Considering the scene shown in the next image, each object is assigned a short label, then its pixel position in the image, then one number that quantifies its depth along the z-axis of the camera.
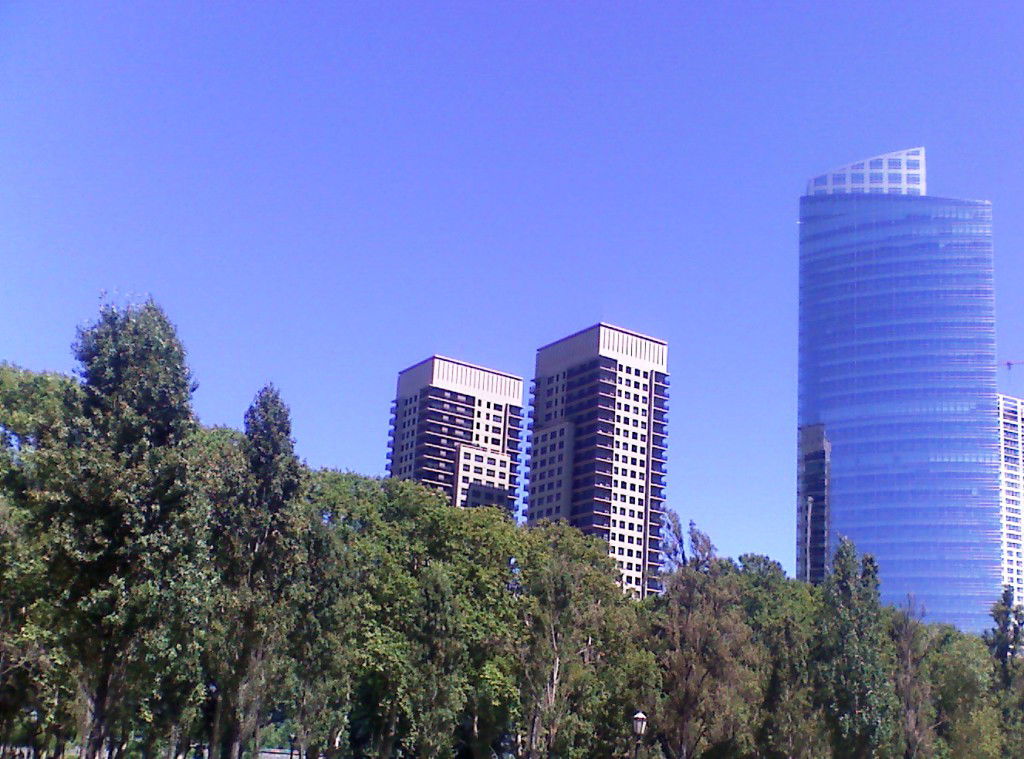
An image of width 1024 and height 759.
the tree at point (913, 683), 57.91
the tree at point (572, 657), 48.12
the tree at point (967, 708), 59.72
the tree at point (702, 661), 49.50
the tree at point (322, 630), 39.91
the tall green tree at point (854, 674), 52.59
